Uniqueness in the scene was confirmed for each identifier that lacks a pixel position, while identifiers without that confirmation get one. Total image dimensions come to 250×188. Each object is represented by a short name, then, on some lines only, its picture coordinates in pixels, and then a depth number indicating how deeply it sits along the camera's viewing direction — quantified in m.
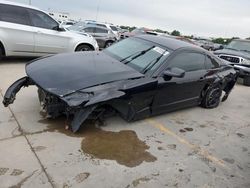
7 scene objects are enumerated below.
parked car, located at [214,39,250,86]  6.67
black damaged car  2.70
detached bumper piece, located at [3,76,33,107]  2.89
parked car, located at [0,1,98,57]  5.11
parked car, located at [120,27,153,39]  13.16
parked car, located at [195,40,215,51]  20.51
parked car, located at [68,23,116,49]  10.59
